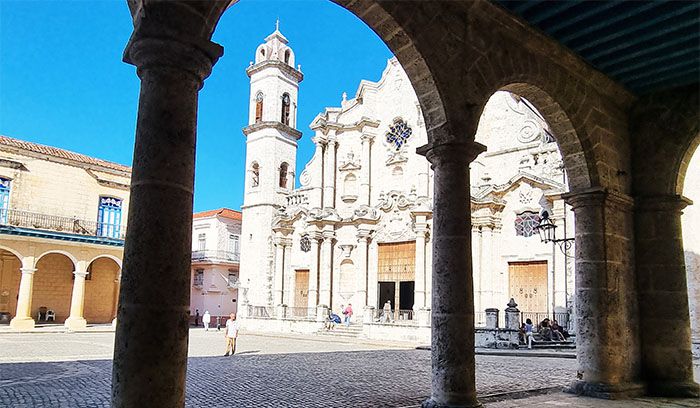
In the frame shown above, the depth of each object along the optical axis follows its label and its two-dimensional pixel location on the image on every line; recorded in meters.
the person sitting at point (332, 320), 23.28
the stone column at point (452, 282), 5.12
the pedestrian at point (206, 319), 27.00
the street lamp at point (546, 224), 11.55
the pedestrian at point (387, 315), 21.39
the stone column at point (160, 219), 3.12
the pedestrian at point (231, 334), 13.34
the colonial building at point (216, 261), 34.94
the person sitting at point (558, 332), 16.56
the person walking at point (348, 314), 23.30
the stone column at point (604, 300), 6.97
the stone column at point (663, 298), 7.34
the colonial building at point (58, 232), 22.66
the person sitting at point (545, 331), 16.42
